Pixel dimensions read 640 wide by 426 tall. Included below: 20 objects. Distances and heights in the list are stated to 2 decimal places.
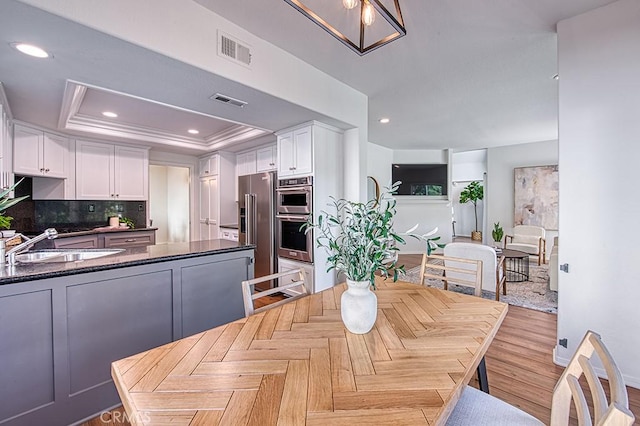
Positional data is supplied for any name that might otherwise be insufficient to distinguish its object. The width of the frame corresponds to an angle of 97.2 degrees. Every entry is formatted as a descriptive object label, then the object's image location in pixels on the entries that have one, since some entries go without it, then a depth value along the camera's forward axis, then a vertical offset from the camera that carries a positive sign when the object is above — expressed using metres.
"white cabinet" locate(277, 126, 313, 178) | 3.43 +0.73
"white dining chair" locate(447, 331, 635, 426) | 0.62 -0.52
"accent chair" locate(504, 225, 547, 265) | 5.66 -0.67
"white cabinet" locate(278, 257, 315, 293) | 3.53 -0.75
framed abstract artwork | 6.26 +0.28
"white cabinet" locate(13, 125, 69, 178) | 3.50 +0.76
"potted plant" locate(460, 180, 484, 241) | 9.53 +0.48
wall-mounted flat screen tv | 7.30 +0.81
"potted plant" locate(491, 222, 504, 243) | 6.75 -0.58
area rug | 3.56 -1.19
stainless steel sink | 2.34 -0.37
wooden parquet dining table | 0.73 -0.53
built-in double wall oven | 3.49 -0.09
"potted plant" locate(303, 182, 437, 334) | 1.16 -0.20
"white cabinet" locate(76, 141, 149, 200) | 4.36 +0.64
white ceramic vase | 1.19 -0.42
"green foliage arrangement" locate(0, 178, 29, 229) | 1.50 -0.01
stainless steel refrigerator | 4.10 -0.11
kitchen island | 1.47 -0.68
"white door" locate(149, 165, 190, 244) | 7.60 +0.22
